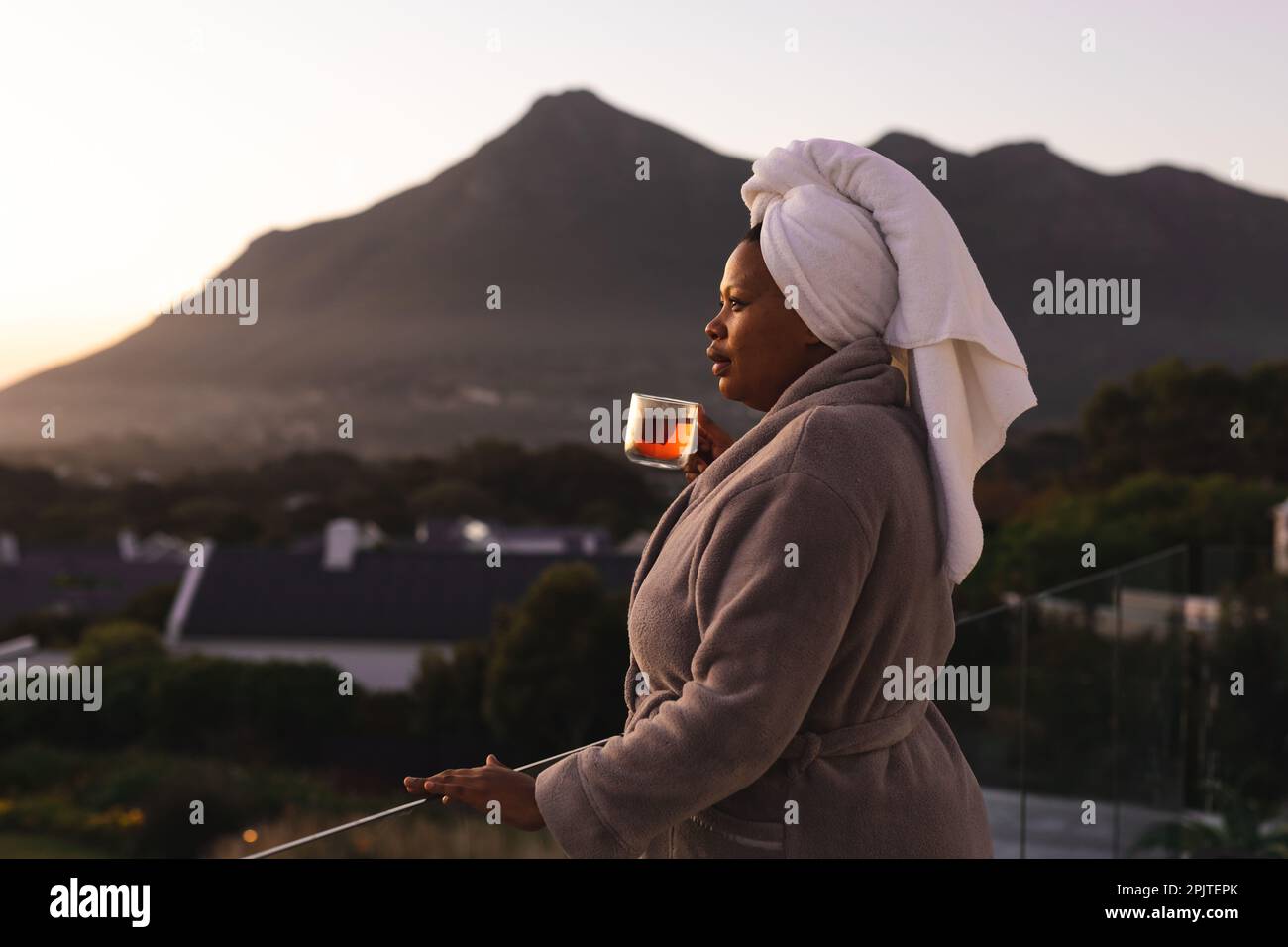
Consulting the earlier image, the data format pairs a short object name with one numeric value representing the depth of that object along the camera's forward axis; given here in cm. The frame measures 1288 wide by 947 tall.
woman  122
